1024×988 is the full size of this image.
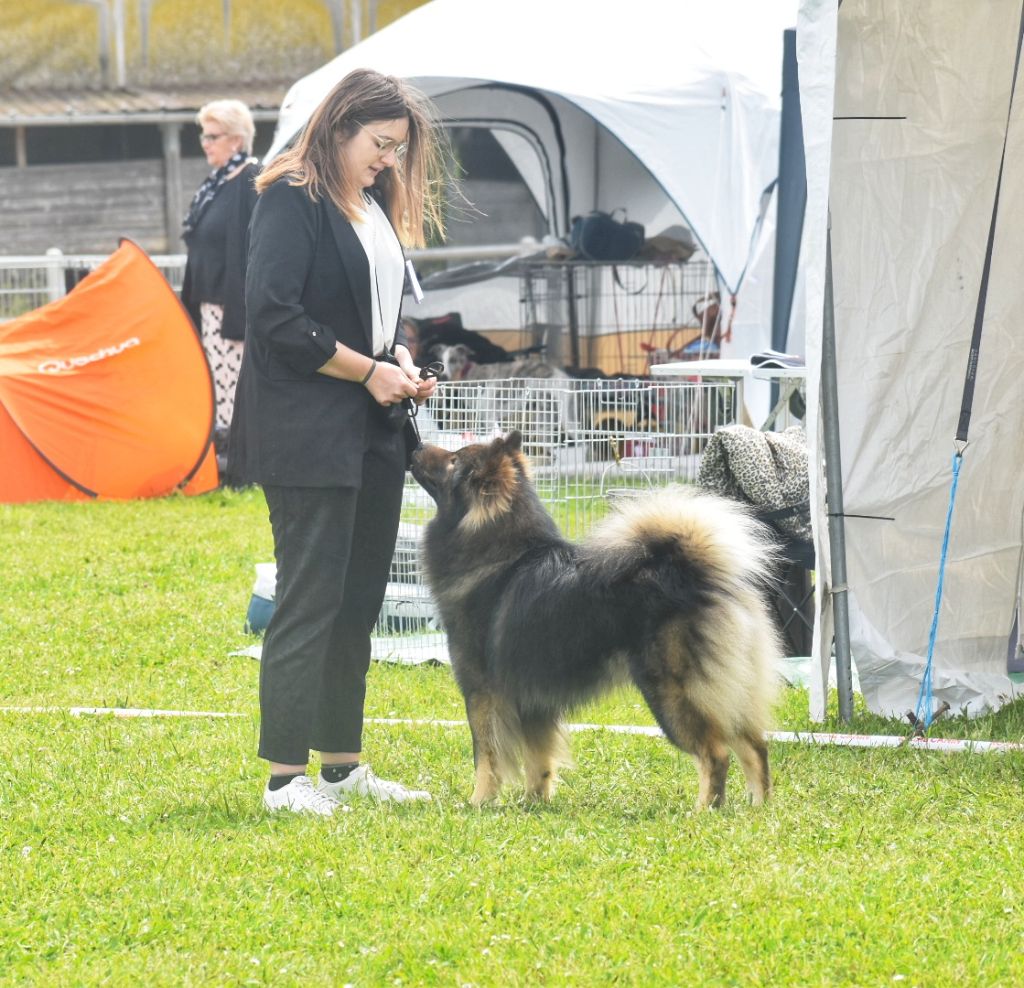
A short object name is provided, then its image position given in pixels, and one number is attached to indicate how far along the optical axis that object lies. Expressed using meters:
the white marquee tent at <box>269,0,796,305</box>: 19.52
